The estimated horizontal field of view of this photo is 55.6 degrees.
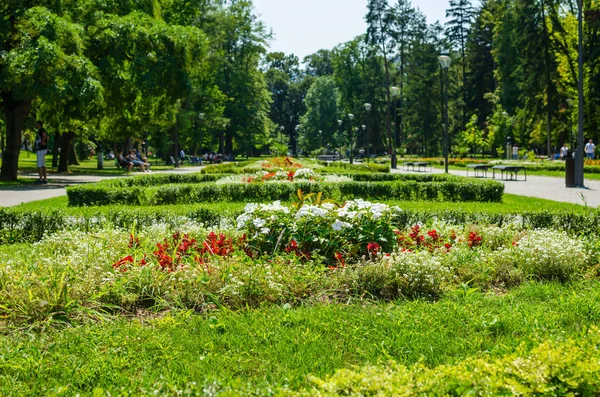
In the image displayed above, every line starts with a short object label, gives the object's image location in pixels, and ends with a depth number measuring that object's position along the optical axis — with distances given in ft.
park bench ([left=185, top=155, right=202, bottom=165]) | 174.09
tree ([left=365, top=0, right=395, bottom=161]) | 184.03
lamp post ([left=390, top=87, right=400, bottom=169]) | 123.52
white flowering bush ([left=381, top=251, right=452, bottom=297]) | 18.11
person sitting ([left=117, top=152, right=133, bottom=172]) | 109.81
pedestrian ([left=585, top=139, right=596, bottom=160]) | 109.50
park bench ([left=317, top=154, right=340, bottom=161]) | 272.82
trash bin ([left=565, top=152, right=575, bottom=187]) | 63.87
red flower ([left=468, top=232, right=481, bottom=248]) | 23.20
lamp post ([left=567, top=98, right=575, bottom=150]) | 139.49
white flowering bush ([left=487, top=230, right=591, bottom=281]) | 20.01
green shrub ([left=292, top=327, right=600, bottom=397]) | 9.11
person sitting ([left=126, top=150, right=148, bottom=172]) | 111.86
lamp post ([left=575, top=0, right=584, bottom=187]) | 63.02
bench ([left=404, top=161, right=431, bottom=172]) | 111.77
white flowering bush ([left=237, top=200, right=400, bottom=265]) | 20.92
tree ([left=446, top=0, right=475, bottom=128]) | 219.61
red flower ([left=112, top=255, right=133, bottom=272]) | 18.60
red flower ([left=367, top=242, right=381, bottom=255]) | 20.34
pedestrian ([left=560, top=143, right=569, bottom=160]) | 132.26
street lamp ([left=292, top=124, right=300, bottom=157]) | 333.62
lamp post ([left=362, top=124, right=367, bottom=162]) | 236.22
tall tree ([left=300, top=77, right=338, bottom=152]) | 290.35
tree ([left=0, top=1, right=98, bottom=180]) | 60.08
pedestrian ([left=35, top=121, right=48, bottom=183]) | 65.62
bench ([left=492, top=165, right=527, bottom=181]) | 78.26
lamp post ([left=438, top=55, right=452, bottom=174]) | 75.34
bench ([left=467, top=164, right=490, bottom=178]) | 81.92
